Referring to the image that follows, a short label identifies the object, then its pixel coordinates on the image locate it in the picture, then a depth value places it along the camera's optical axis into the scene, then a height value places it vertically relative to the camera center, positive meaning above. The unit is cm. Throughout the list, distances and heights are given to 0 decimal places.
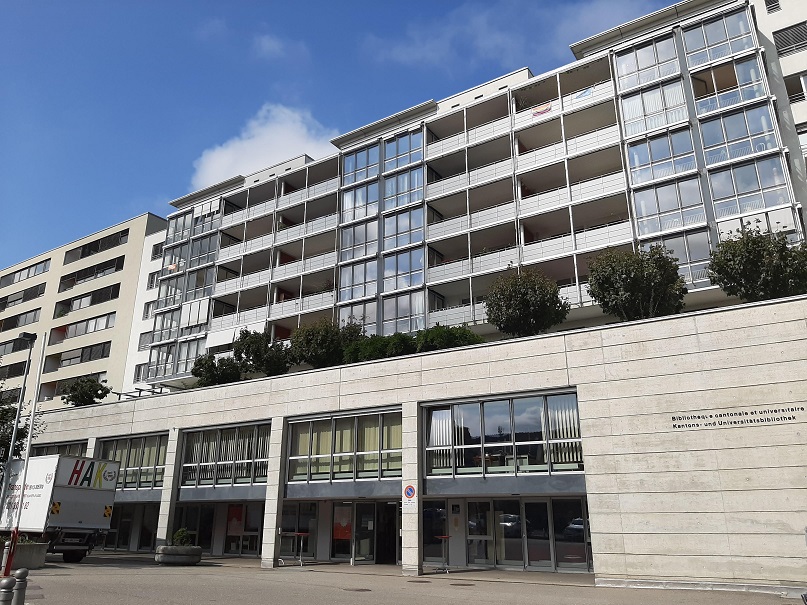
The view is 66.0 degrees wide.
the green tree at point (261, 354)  3306 +862
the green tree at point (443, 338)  2630 +737
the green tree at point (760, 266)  2145 +842
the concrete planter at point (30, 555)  1920 -98
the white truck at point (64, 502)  2277 +73
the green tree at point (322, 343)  3123 +849
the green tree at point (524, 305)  2550 +838
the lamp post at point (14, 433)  2445 +351
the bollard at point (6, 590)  747 -77
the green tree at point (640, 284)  2314 +835
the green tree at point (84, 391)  3828 +772
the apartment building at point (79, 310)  5225 +1846
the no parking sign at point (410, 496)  2130 +81
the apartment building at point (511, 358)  1691 +523
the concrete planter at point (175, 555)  2308 -117
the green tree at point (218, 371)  3416 +784
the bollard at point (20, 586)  790 -78
